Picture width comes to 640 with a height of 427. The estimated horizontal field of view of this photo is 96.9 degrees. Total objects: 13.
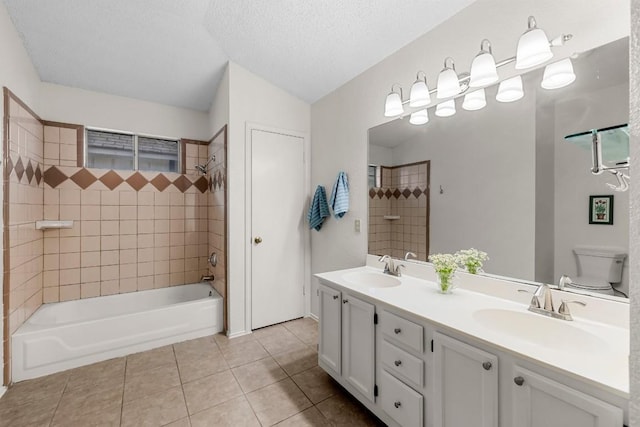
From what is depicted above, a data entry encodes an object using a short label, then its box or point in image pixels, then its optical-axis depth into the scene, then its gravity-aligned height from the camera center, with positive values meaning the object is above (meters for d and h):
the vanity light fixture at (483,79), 1.32 +0.75
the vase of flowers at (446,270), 1.65 -0.34
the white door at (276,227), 2.86 -0.15
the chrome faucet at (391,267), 2.07 -0.40
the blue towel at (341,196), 2.55 +0.15
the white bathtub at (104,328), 2.11 -1.00
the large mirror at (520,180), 1.24 +0.18
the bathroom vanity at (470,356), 0.92 -0.58
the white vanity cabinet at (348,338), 1.64 -0.80
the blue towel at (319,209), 2.85 +0.04
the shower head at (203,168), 3.41 +0.54
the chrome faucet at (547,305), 1.25 -0.42
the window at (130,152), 2.97 +0.68
